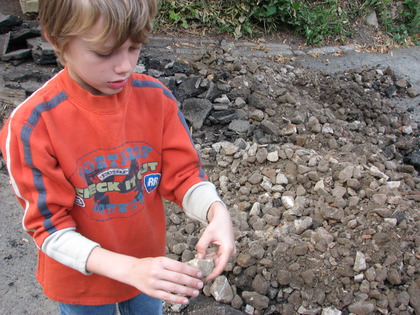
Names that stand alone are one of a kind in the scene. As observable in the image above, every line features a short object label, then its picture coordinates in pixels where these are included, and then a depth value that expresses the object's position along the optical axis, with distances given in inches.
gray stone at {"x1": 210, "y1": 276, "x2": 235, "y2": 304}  105.2
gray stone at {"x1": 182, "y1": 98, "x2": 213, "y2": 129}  171.2
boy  50.5
